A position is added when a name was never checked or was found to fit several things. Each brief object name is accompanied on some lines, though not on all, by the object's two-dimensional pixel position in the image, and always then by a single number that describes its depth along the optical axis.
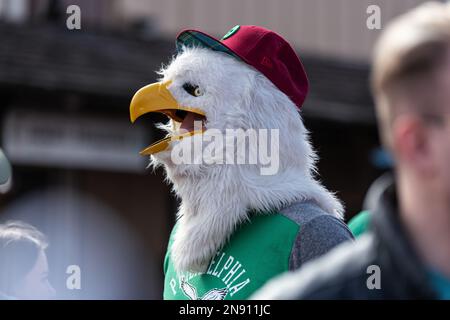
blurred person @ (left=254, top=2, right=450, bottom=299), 2.98
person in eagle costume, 4.97
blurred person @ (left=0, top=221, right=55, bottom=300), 6.15
